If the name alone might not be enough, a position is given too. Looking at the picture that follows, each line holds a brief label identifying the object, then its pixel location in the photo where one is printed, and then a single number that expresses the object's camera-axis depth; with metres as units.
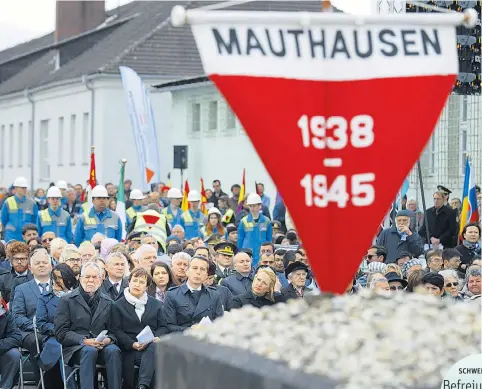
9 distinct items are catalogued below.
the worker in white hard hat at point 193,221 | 26.77
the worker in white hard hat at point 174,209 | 27.27
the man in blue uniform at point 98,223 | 22.64
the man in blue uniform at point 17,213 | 25.27
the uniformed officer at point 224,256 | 17.83
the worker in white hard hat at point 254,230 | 24.59
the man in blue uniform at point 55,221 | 23.86
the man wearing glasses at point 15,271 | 16.02
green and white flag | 26.65
